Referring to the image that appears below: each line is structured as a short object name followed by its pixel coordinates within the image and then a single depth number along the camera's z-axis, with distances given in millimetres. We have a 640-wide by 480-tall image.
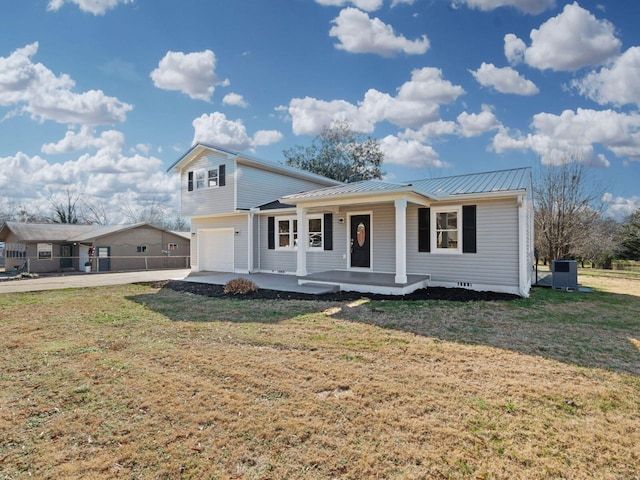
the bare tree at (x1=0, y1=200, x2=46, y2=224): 46344
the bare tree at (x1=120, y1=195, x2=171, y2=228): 49356
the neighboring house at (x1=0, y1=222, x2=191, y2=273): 24797
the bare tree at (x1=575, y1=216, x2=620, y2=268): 20000
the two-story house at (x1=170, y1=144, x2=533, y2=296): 9633
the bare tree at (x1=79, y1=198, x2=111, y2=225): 45059
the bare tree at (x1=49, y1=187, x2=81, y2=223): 40812
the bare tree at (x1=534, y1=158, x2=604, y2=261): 19672
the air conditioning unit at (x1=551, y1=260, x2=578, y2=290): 11188
